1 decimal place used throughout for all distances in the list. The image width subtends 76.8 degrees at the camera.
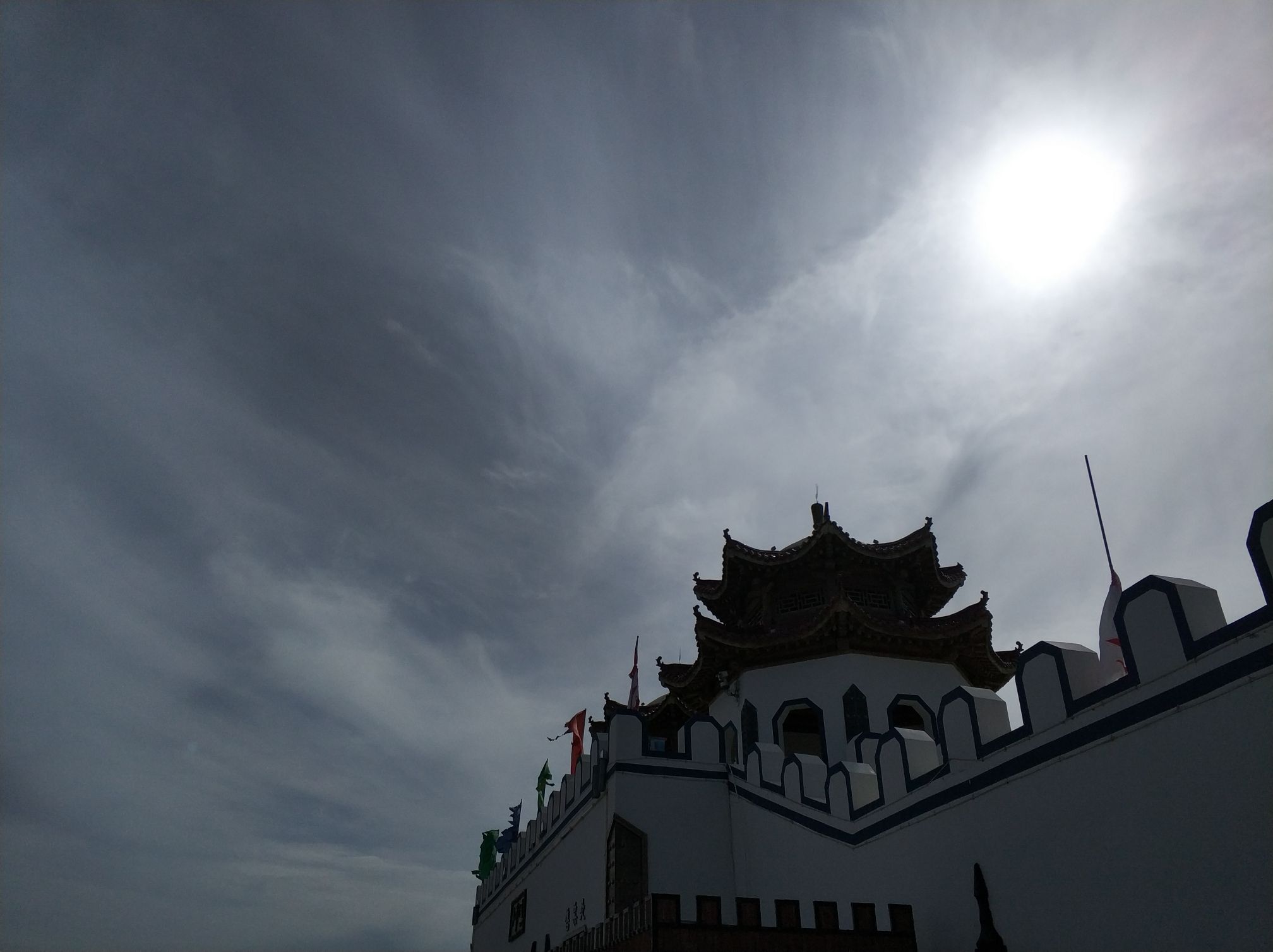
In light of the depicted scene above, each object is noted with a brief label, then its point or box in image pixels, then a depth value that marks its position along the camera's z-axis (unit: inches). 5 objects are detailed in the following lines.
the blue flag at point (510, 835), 1155.8
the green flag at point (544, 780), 1224.2
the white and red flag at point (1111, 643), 519.5
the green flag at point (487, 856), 1299.2
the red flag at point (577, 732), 1070.4
